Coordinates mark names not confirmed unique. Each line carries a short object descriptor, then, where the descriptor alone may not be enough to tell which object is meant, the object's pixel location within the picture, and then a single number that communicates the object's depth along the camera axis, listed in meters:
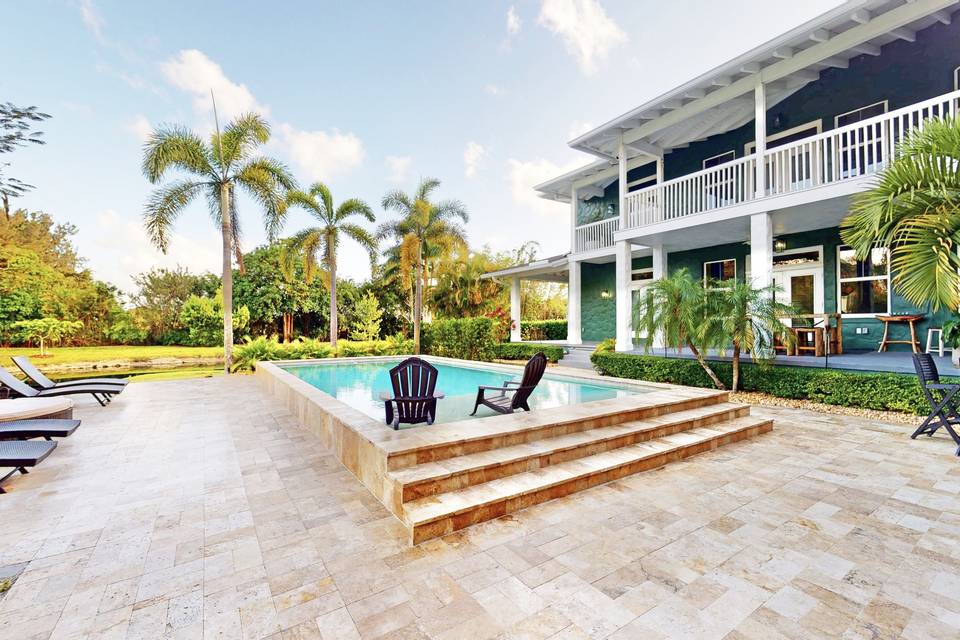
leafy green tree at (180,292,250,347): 19.66
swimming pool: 6.93
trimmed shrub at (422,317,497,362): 15.03
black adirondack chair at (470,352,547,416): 5.61
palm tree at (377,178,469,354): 17.55
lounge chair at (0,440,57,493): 3.44
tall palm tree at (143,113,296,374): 12.83
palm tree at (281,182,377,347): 16.25
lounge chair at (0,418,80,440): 4.35
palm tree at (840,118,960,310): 4.34
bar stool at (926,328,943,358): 7.93
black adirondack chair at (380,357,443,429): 4.95
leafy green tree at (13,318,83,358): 15.98
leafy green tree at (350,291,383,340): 19.67
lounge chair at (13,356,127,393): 7.71
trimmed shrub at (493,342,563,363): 13.16
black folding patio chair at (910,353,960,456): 4.93
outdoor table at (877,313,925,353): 8.02
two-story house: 7.80
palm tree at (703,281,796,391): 7.46
